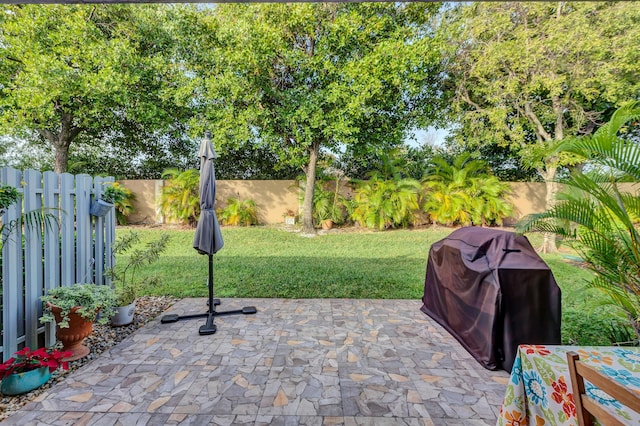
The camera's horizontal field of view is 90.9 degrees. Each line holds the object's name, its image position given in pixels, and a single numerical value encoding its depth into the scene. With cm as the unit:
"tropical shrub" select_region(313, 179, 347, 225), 983
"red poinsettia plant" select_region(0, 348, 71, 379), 220
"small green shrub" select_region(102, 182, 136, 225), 974
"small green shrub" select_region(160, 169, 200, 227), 959
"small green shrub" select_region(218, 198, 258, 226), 998
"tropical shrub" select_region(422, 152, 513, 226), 938
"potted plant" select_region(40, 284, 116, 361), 260
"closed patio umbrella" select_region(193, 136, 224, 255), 346
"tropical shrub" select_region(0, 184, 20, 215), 204
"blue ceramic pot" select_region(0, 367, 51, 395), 221
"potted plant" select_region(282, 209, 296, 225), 1035
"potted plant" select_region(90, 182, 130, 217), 332
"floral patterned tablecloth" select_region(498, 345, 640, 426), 126
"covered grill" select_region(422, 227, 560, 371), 253
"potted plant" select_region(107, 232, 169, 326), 340
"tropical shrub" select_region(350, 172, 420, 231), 947
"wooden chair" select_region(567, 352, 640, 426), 90
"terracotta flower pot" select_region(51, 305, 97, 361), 267
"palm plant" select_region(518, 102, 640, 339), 244
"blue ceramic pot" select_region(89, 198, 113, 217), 331
